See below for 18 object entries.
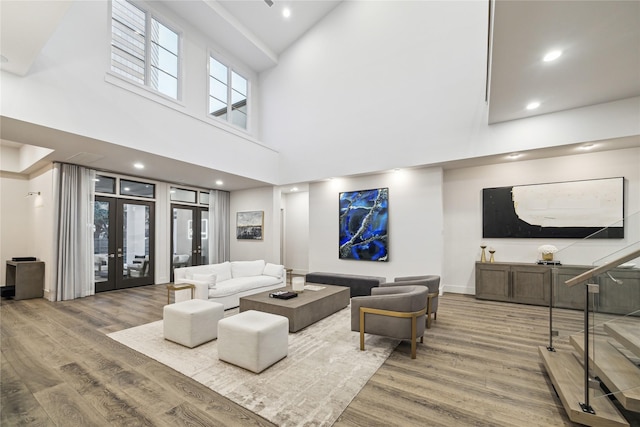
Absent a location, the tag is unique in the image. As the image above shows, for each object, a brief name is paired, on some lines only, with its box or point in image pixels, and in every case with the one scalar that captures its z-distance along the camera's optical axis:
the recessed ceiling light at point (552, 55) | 3.26
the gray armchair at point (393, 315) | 3.17
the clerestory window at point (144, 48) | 5.72
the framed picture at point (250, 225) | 8.73
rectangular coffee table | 3.90
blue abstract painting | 6.91
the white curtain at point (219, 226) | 8.99
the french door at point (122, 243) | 6.66
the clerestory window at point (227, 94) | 7.78
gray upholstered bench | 5.72
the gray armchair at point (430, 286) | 4.10
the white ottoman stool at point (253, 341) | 2.79
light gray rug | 2.26
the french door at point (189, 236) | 8.20
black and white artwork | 5.14
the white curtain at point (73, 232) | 5.84
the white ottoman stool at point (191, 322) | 3.41
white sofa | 4.84
